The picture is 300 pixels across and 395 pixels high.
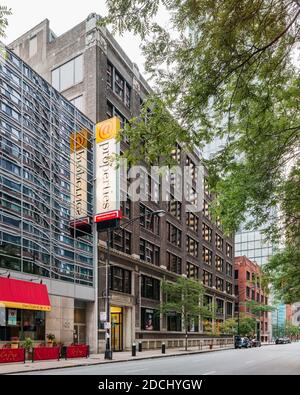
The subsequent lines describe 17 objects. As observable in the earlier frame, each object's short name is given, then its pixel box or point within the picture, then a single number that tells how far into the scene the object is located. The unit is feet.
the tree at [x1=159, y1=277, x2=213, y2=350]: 163.22
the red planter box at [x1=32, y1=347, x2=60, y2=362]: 86.38
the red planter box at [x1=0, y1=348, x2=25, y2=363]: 79.41
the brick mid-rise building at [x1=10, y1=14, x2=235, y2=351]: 139.13
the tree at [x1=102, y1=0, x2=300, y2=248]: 28.02
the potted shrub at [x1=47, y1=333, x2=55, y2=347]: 107.34
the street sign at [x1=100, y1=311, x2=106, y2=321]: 100.87
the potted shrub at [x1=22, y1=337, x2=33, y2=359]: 87.13
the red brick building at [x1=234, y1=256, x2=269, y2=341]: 321.93
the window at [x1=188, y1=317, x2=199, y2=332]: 172.61
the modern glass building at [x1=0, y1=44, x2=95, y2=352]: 98.12
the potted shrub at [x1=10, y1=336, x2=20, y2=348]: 95.48
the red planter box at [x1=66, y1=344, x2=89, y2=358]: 95.71
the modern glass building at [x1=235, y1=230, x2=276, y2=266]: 455.38
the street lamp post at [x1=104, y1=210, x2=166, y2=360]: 99.33
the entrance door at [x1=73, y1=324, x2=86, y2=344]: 122.80
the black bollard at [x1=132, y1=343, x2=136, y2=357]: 116.10
